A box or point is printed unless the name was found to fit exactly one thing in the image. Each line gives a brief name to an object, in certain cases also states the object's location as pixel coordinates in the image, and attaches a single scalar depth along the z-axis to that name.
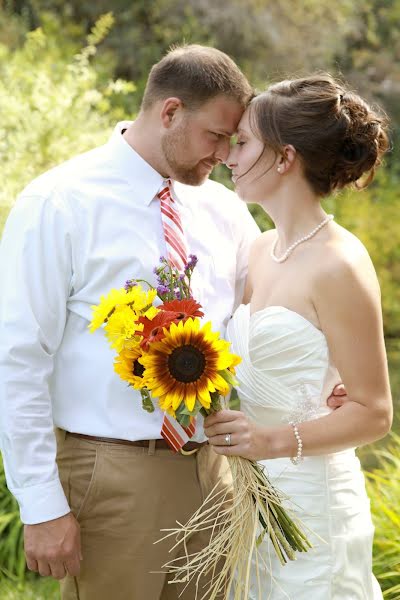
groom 2.80
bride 2.81
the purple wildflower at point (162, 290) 2.50
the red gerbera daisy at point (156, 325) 2.35
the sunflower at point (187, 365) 2.37
